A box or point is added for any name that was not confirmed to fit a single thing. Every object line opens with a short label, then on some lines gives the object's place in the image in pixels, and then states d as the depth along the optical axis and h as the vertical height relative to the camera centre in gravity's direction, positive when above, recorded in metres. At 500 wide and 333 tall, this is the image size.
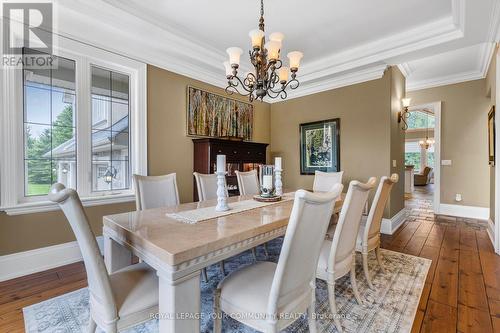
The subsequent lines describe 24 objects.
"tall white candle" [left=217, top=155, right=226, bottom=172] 1.65 +0.01
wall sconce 3.97 +0.90
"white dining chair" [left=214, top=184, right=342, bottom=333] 1.00 -0.63
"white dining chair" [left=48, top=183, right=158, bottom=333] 0.95 -0.62
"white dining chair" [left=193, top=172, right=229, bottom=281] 2.53 -0.24
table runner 1.52 -0.35
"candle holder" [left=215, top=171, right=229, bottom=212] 1.72 -0.26
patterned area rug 1.53 -1.07
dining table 0.95 -0.37
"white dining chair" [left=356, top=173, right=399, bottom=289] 1.91 -0.51
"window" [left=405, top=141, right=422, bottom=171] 11.64 +0.51
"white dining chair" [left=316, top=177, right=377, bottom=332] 1.50 -0.54
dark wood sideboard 3.47 +0.15
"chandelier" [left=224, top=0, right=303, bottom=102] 2.03 +0.96
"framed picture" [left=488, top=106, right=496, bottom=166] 3.34 +0.44
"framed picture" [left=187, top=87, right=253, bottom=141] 3.64 +0.85
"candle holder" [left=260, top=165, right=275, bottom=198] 2.13 -0.16
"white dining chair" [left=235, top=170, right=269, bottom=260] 2.88 -0.24
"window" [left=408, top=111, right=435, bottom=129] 9.54 +1.88
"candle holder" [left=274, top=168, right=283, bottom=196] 2.39 -0.18
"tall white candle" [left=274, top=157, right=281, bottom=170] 2.38 +0.01
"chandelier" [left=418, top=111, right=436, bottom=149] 9.57 +0.98
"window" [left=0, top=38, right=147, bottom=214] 2.22 +0.42
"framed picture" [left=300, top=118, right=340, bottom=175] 4.11 +0.34
